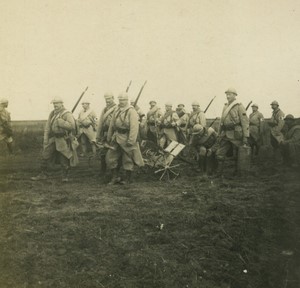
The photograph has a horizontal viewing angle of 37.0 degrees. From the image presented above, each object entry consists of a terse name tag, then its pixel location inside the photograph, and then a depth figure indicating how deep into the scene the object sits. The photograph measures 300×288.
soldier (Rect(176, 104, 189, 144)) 14.24
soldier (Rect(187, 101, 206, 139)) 12.39
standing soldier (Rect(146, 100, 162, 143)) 14.46
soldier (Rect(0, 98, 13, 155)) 13.78
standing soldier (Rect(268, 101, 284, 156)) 13.91
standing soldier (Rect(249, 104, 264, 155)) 14.55
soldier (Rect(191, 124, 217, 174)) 10.70
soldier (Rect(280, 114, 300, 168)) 11.88
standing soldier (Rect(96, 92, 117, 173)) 10.13
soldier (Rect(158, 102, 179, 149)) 13.13
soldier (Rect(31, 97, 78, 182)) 9.86
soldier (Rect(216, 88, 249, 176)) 10.05
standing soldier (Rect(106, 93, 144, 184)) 9.45
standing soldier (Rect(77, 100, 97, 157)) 14.73
